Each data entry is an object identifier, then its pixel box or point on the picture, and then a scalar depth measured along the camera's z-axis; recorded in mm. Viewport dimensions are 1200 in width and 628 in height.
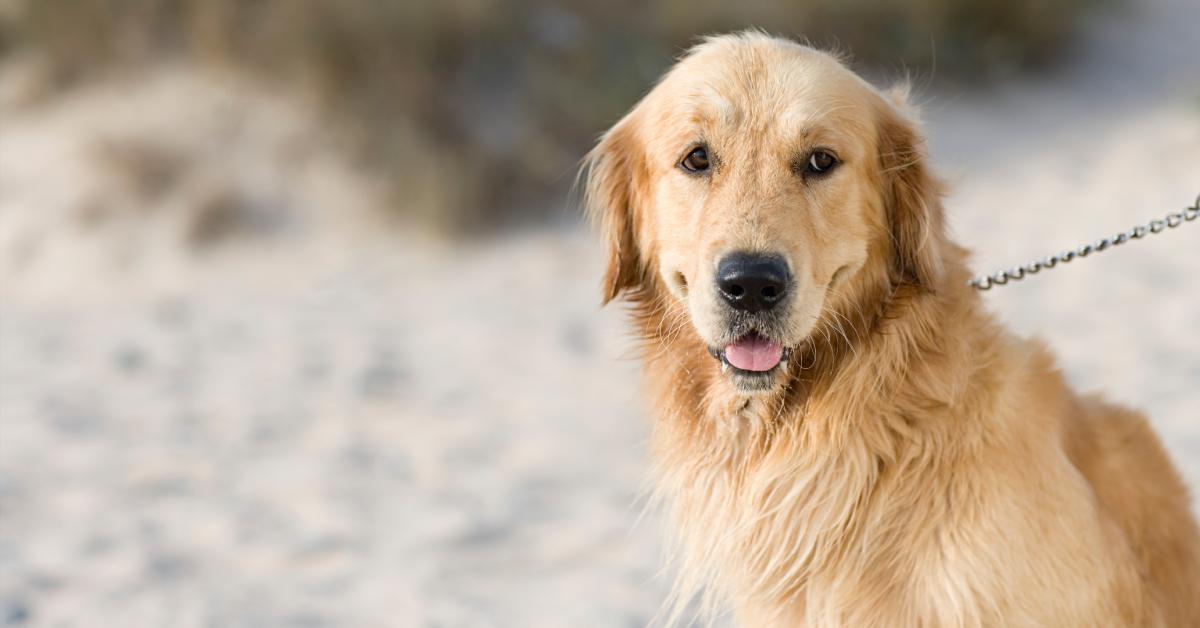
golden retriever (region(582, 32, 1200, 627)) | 2424
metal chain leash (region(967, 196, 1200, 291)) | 2873
